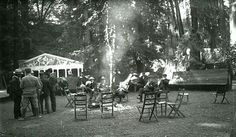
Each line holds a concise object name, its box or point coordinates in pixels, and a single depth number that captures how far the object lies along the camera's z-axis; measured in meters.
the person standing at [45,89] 12.34
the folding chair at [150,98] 9.53
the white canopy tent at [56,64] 23.17
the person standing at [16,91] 11.04
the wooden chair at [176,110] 10.05
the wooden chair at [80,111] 10.66
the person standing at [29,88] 10.66
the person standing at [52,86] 12.70
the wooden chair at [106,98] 10.88
